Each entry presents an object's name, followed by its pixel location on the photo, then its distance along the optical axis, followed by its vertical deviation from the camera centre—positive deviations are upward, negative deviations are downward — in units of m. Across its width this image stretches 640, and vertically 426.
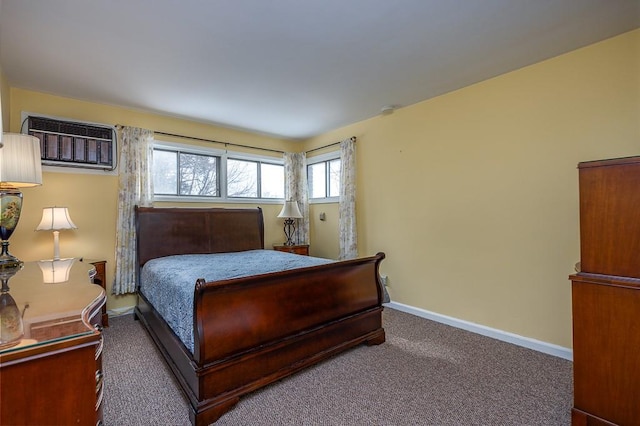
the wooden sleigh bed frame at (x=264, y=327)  1.78 -0.84
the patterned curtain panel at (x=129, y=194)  3.50 +0.28
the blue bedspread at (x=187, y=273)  2.03 -0.51
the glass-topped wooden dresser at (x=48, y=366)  0.67 -0.35
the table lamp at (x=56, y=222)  2.88 -0.03
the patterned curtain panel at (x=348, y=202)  4.20 +0.16
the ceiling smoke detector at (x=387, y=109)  3.67 +1.31
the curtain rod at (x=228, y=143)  3.90 +1.10
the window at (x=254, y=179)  4.61 +0.60
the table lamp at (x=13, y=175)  1.62 +0.25
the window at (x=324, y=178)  4.72 +0.60
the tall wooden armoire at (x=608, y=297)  1.40 -0.45
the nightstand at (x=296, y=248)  4.57 -0.54
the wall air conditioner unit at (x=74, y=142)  3.12 +0.86
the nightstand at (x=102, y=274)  3.18 -0.61
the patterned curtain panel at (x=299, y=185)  5.02 +0.50
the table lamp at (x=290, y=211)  4.63 +0.05
